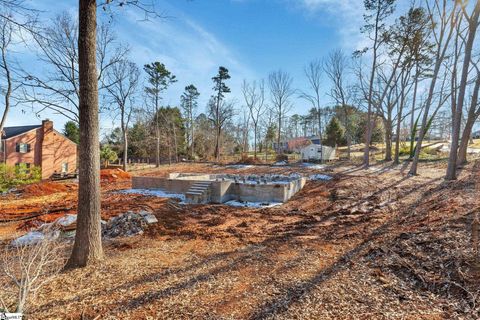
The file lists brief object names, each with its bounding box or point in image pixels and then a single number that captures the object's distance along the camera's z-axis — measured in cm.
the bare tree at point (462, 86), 926
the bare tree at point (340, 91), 2552
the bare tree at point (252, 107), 3275
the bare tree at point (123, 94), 2228
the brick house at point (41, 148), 2164
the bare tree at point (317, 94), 2755
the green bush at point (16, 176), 1434
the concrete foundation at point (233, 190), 954
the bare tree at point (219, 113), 3161
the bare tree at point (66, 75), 1612
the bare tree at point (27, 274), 233
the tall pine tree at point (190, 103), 3516
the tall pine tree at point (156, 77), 2683
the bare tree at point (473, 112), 1201
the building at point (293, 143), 4513
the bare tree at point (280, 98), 3155
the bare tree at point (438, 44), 1191
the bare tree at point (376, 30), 1609
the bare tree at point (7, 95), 1368
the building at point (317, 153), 2775
